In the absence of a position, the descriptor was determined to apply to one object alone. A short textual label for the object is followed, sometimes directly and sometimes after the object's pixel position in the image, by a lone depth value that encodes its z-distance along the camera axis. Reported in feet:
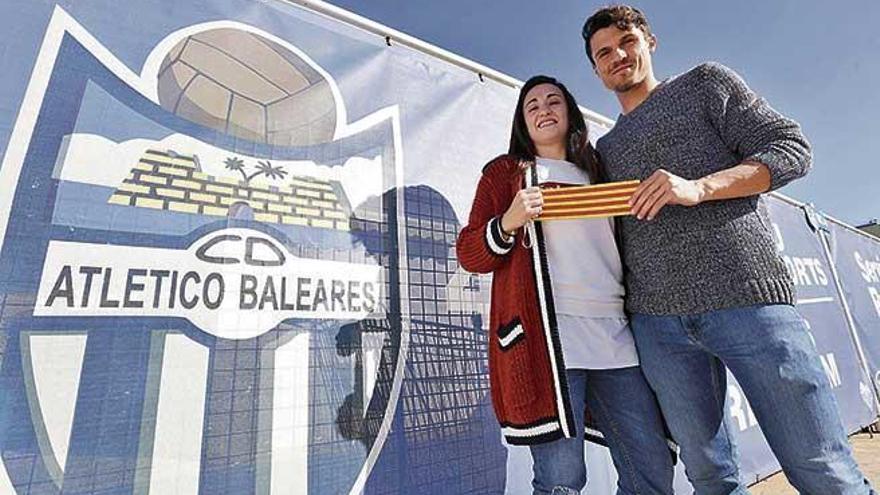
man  2.44
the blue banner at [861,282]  10.91
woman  2.63
